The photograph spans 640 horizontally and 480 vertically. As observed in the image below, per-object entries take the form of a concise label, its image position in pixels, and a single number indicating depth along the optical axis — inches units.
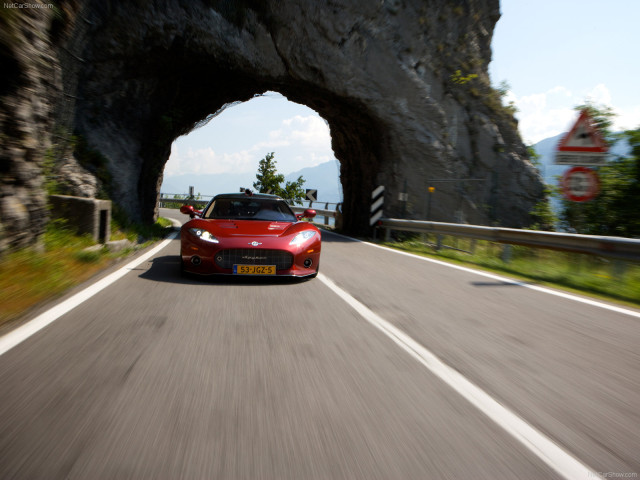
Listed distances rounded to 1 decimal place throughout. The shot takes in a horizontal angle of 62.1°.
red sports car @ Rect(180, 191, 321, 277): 279.1
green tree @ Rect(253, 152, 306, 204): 1605.6
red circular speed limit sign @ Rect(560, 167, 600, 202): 334.3
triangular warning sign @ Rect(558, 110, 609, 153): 329.7
